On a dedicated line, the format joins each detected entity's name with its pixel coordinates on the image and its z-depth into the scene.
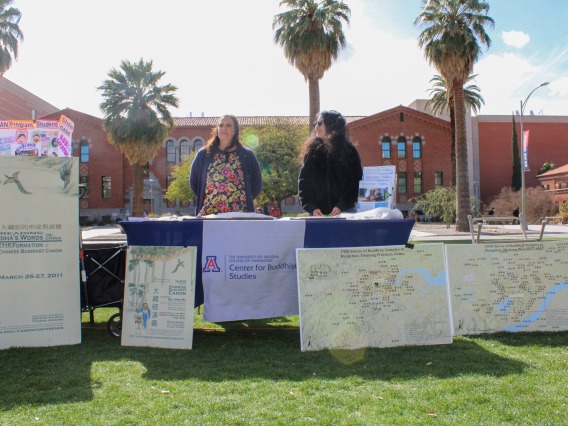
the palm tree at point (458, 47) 23.52
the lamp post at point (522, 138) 26.00
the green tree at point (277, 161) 37.53
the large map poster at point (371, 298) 3.94
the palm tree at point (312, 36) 22.98
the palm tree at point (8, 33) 26.27
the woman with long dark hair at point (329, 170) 4.91
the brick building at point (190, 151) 47.25
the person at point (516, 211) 35.86
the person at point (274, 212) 28.92
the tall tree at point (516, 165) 49.25
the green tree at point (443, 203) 30.58
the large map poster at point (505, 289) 4.42
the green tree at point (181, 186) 38.88
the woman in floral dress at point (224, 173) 4.86
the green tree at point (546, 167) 50.09
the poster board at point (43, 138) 6.26
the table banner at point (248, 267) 4.18
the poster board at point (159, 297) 4.07
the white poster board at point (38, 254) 4.11
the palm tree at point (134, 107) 30.23
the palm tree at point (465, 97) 41.59
